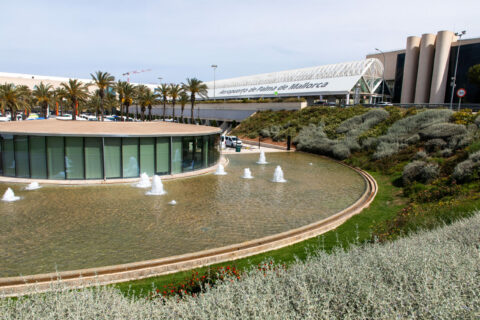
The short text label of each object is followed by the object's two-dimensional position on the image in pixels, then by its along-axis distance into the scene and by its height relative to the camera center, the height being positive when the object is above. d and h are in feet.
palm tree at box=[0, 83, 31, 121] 141.59 +4.67
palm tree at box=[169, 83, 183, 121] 187.47 +14.75
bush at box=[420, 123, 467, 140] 73.56 -1.49
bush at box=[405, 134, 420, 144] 81.56 -4.06
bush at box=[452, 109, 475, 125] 82.00 +2.20
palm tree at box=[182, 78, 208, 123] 172.45 +16.05
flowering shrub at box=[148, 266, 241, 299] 22.12 -12.23
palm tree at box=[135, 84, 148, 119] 196.46 +13.09
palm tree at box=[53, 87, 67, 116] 167.61 +9.19
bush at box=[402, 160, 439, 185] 54.24 -8.62
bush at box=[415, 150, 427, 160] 69.08 -6.96
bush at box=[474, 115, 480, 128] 77.07 +1.19
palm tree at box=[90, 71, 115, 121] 153.62 +16.30
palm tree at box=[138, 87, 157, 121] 193.98 +9.69
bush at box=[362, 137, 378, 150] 93.35 -6.48
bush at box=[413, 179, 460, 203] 44.52 -9.96
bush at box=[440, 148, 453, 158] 65.80 -5.92
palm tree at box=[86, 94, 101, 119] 222.07 +6.53
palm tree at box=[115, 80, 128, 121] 174.62 +14.36
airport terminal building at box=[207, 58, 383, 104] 187.35 +24.62
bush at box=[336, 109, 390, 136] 110.73 -0.19
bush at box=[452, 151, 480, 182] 47.54 -6.90
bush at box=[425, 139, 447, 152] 72.13 -4.75
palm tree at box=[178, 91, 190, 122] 195.52 +11.21
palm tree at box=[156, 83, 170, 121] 191.62 +14.86
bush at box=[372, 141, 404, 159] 80.66 -7.04
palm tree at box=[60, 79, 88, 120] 156.35 +9.48
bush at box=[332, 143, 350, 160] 96.08 -9.46
